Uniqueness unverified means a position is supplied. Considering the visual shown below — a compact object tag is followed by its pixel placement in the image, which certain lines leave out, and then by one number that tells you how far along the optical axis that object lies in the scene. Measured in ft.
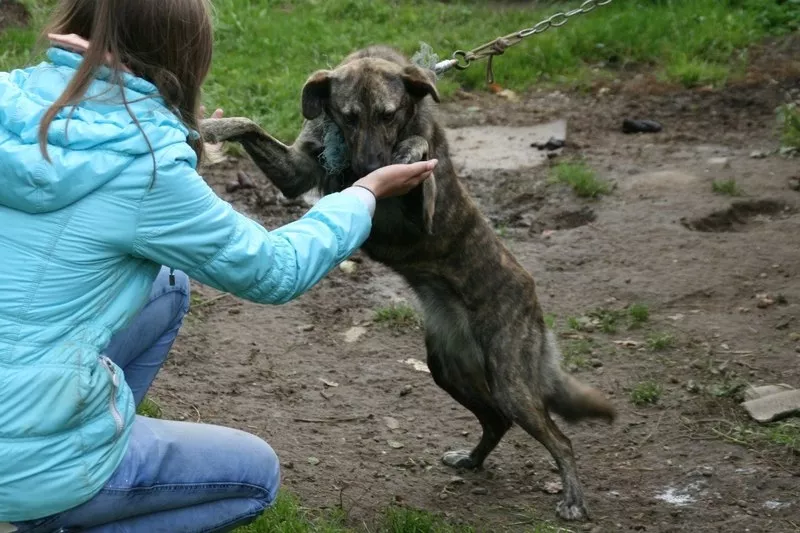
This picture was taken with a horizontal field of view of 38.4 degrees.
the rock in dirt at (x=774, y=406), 18.44
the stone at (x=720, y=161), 29.34
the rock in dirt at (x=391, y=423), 18.95
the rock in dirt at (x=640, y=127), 32.40
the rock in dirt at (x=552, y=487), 17.52
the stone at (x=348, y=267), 24.20
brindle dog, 16.16
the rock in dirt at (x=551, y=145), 30.91
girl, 9.54
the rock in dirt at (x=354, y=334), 21.77
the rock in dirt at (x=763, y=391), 19.17
